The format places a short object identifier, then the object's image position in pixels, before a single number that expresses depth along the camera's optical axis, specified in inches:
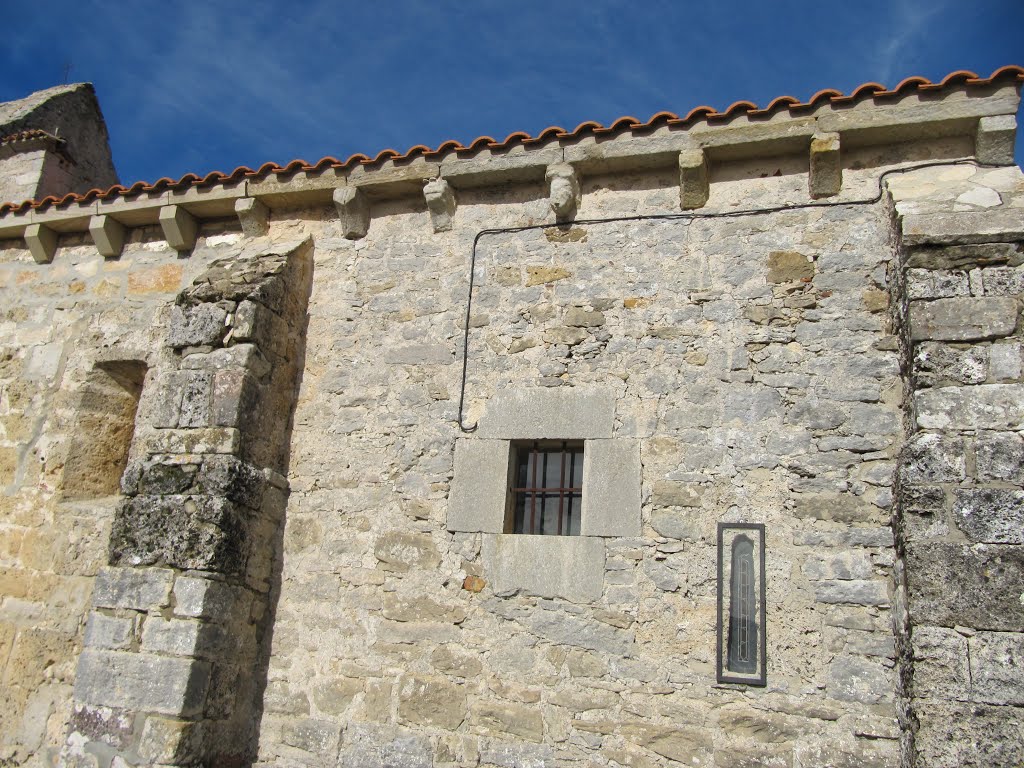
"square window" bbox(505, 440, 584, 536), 201.0
